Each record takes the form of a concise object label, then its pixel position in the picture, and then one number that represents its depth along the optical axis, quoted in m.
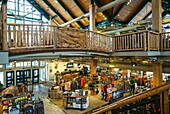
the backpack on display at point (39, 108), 7.09
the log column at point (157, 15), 6.32
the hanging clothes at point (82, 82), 13.22
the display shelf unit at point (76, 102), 8.44
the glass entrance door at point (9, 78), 13.56
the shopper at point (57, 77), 14.91
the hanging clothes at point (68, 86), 11.60
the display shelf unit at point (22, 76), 14.15
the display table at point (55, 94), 10.49
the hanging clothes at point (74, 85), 11.82
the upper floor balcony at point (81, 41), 4.43
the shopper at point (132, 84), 11.18
